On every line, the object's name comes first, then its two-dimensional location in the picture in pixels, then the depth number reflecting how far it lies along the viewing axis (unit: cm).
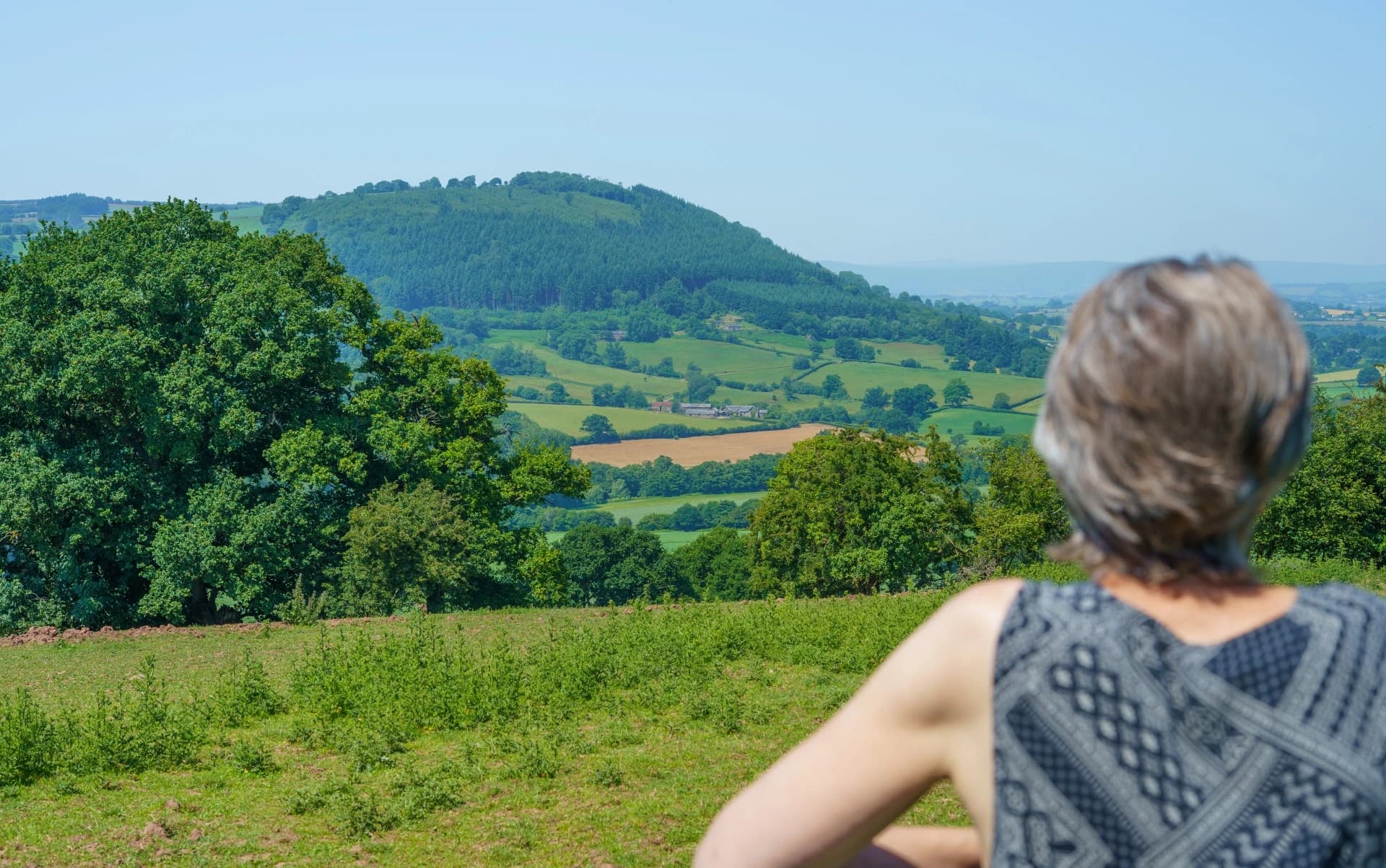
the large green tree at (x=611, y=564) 5384
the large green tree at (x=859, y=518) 3316
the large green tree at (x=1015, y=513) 3167
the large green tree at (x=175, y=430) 2672
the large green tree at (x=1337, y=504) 2883
